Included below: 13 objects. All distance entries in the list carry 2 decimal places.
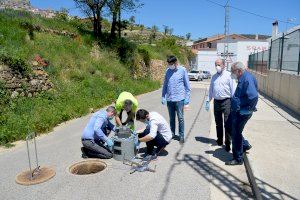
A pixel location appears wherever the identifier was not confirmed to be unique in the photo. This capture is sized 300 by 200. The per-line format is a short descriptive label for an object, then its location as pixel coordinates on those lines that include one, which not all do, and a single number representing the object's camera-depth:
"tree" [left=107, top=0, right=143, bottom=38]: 16.46
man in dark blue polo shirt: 4.09
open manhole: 4.44
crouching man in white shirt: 4.57
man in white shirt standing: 5.06
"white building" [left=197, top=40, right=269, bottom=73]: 41.51
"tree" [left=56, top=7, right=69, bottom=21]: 18.45
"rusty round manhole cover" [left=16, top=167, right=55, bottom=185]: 4.02
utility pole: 31.34
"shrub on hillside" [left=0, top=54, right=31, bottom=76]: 8.30
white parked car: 28.55
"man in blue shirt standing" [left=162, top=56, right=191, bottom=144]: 5.48
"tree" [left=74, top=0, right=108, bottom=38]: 16.30
